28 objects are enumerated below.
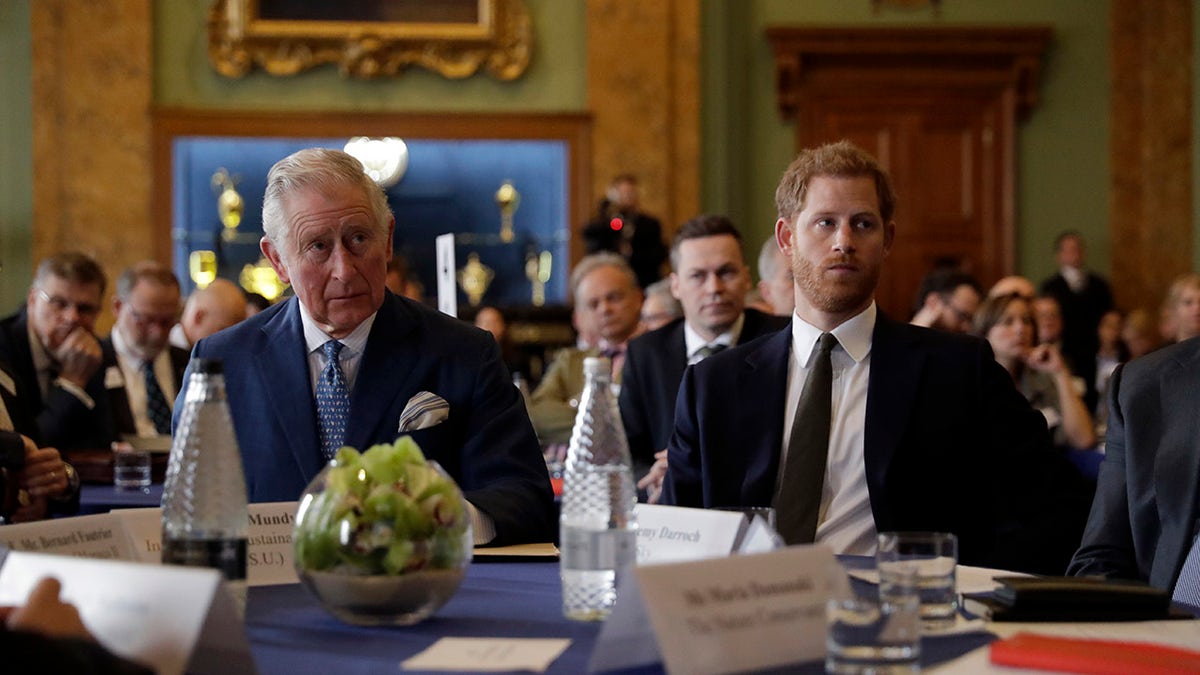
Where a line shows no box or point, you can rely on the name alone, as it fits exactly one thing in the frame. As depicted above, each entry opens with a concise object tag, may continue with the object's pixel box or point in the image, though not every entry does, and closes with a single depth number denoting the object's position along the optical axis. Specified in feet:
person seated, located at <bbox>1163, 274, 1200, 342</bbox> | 24.47
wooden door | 38.06
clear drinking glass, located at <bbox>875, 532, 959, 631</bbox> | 5.65
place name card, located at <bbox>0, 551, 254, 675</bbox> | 4.55
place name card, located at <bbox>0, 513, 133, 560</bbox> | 5.76
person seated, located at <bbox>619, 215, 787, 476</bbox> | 15.25
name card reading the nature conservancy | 4.64
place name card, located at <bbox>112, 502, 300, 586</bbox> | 6.48
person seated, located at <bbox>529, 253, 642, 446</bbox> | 20.13
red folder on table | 4.76
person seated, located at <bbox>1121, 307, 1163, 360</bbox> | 34.14
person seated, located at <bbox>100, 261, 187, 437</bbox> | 18.86
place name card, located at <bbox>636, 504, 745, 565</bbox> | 5.91
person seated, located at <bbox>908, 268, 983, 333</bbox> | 22.88
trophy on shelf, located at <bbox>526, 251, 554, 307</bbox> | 38.52
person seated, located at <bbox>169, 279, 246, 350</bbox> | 20.31
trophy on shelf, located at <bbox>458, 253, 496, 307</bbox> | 38.29
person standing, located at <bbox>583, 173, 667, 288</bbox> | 33.45
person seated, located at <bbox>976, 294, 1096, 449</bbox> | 19.16
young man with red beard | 9.14
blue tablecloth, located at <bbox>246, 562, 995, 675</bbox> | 4.97
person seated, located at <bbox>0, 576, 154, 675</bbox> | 4.00
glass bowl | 5.28
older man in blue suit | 8.77
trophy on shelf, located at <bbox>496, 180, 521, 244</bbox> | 38.47
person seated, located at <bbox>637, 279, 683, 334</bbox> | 20.22
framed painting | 36.14
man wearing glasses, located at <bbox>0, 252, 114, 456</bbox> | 16.02
